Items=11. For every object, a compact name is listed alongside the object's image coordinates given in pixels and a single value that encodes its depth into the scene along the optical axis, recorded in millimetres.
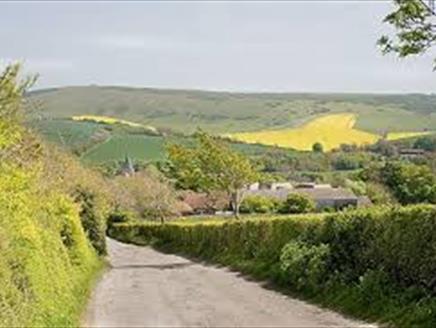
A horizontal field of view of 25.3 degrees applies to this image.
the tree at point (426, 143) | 117975
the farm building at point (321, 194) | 106500
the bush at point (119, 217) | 104125
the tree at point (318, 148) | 153325
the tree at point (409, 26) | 17219
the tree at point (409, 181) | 72381
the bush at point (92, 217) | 49156
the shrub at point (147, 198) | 115312
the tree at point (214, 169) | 56781
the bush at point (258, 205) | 99219
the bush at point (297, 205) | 91938
